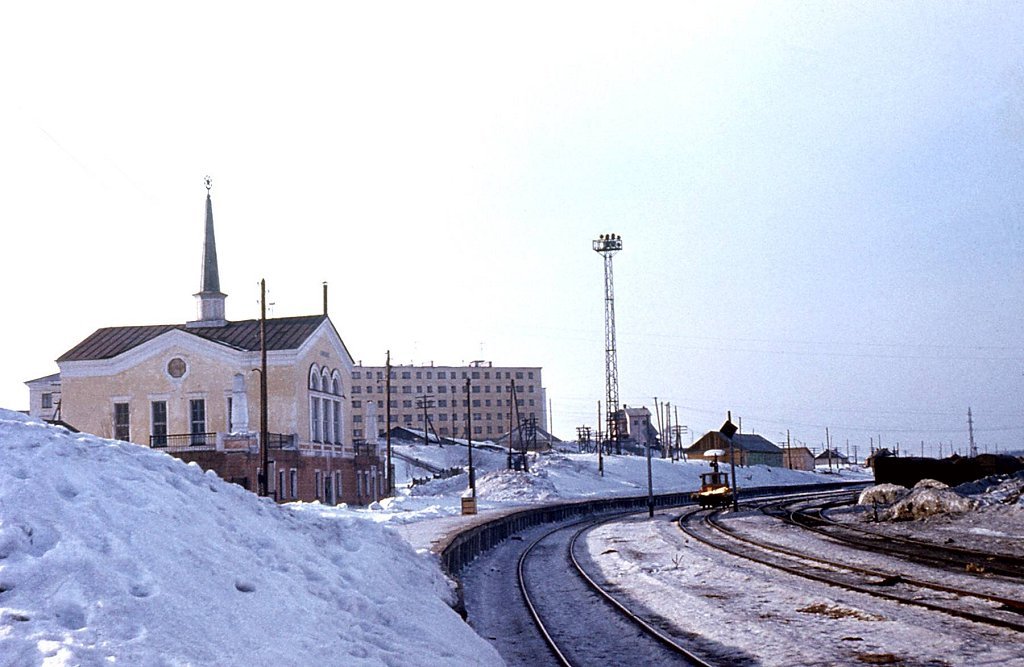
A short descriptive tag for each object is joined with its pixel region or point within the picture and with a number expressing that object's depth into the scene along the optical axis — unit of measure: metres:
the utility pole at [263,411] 35.50
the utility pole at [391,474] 58.75
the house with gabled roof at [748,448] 122.06
